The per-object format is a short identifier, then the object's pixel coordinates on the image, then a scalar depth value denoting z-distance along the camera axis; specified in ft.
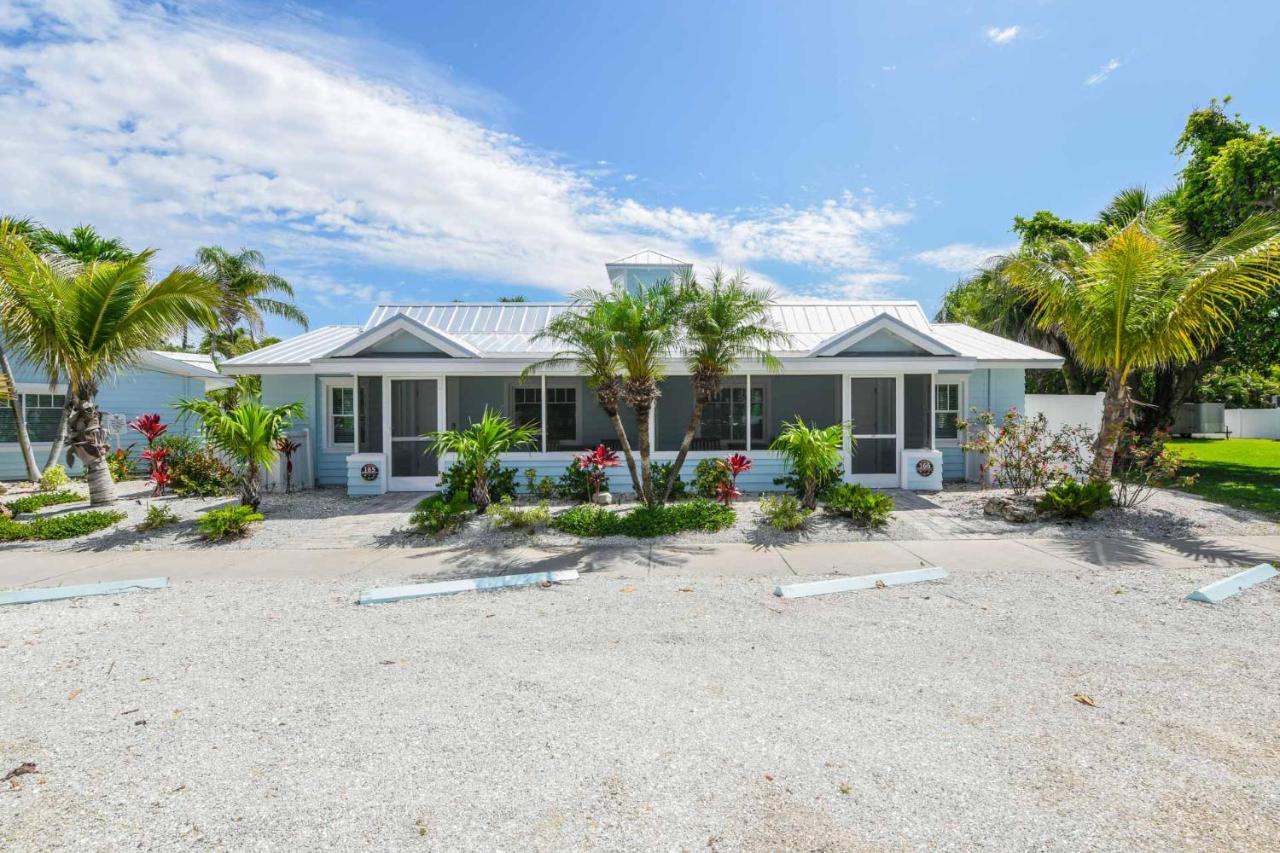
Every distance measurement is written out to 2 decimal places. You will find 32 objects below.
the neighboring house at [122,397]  50.83
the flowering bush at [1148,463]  31.45
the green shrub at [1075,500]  30.17
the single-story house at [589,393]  39.19
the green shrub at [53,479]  44.29
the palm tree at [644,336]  28.50
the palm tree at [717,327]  29.17
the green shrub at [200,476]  38.47
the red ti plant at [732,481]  32.94
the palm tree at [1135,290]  29.96
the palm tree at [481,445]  30.96
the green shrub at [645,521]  28.55
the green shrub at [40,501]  33.88
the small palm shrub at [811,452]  30.89
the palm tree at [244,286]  84.02
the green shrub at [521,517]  29.01
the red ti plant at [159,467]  37.01
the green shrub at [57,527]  28.14
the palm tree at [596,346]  28.91
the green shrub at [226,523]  27.86
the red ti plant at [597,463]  34.22
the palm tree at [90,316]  31.48
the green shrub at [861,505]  29.01
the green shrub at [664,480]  35.92
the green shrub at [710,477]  35.19
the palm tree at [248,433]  30.50
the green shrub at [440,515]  28.60
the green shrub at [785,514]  28.32
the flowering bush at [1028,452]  34.55
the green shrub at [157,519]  29.68
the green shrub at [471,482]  32.35
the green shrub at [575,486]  35.94
